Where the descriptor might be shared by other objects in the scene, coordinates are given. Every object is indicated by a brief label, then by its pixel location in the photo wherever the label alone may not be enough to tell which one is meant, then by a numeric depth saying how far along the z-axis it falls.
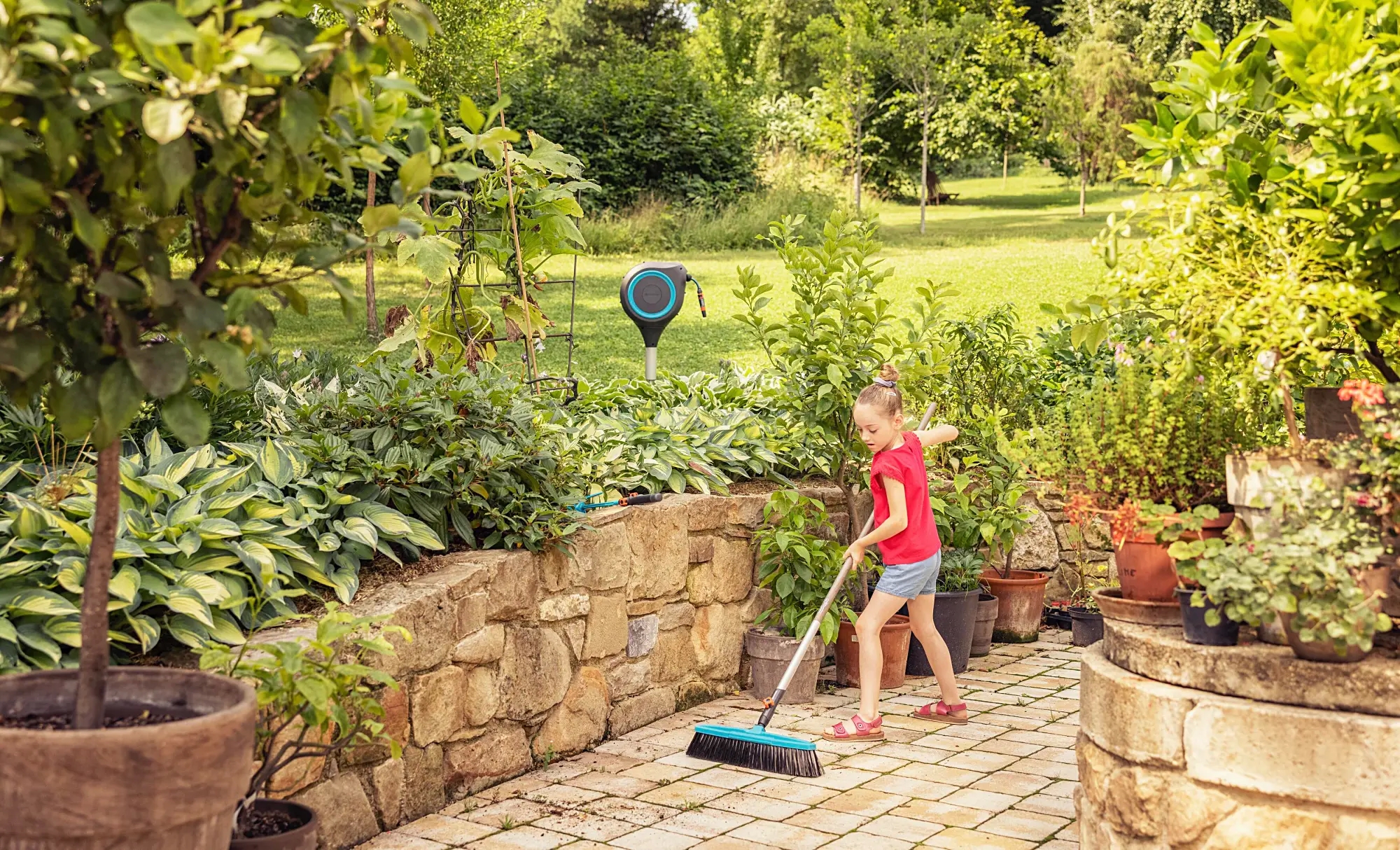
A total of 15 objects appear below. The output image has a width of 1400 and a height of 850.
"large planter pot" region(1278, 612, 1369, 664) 2.88
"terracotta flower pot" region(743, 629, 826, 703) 5.18
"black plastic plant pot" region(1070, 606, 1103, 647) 6.16
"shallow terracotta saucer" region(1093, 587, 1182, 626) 3.27
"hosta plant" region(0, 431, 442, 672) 3.16
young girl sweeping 4.76
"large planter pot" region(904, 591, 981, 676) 5.61
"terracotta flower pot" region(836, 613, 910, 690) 5.42
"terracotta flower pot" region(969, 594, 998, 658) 5.95
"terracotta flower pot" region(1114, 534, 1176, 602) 3.26
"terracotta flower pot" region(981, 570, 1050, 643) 6.28
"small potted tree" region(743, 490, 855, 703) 5.18
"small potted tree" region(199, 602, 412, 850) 2.81
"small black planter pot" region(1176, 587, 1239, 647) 3.02
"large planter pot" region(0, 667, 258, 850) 2.14
